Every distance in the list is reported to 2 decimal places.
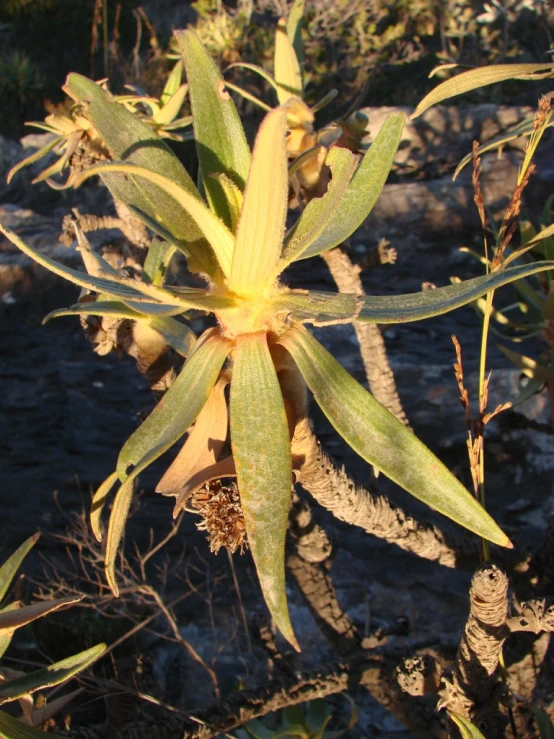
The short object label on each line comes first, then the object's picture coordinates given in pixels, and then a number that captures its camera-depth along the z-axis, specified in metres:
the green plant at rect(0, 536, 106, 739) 0.43
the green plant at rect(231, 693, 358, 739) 0.69
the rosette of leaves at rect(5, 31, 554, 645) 0.36
